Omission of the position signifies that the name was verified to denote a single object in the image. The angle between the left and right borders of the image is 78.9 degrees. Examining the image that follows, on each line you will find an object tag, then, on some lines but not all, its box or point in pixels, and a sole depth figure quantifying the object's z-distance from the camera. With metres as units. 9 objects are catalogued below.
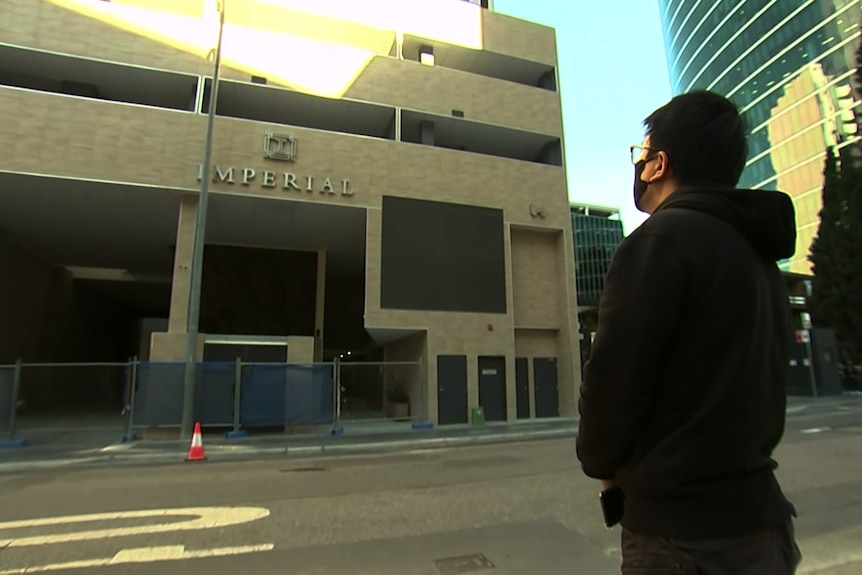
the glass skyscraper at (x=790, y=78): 52.72
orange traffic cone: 11.66
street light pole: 14.34
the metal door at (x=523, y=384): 20.73
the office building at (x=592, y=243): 79.56
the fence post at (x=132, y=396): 14.61
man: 1.34
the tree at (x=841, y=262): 32.06
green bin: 18.73
